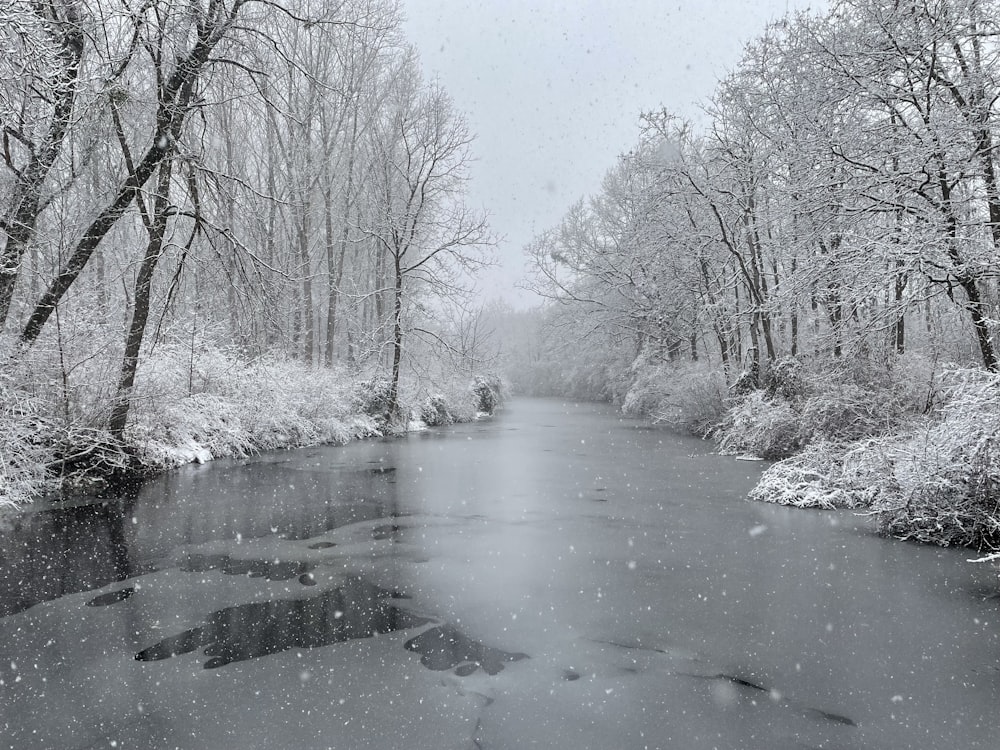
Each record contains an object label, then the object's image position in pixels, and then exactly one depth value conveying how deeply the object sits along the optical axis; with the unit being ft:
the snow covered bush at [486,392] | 89.15
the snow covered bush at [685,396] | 58.23
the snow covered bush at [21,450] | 26.61
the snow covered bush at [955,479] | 20.36
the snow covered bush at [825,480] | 28.43
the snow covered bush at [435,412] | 72.54
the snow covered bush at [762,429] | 41.27
